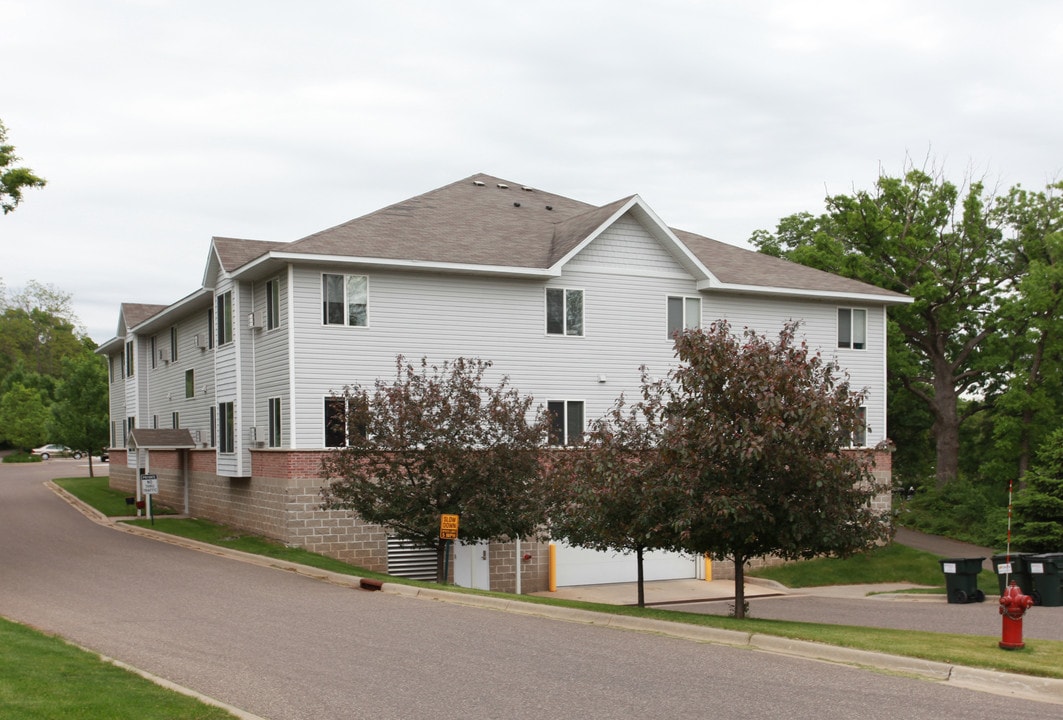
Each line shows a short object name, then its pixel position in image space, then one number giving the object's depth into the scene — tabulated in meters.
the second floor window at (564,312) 29.44
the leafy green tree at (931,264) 42.69
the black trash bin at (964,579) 25.66
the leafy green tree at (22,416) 78.56
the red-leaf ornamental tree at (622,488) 16.17
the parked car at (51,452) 83.28
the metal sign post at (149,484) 29.94
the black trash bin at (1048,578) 24.22
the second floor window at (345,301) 26.52
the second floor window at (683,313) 30.98
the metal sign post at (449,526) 20.64
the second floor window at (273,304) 27.16
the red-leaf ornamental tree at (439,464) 21.97
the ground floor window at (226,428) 29.95
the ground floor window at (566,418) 29.09
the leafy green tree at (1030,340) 40.03
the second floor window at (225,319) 29.97
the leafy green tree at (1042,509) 28.41
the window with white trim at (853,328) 33.78
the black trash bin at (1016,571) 24.64
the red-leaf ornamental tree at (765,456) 15.03
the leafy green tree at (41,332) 108.38
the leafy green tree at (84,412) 54.50
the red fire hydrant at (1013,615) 11.88
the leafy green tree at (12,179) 23.08
